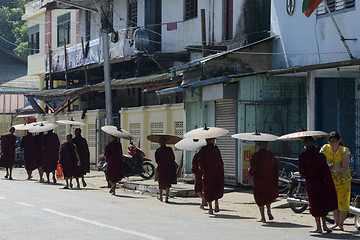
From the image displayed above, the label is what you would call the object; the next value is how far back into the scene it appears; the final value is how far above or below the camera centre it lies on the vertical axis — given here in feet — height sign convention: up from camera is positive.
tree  217.97 +32.09
